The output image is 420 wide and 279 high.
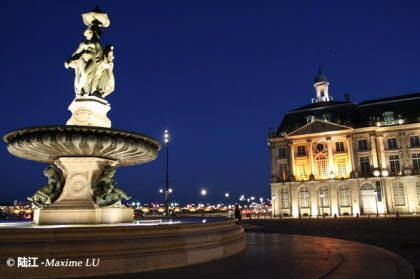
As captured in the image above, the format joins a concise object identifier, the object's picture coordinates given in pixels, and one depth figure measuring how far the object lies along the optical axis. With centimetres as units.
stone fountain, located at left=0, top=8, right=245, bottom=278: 553
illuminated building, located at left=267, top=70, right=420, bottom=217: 5006
